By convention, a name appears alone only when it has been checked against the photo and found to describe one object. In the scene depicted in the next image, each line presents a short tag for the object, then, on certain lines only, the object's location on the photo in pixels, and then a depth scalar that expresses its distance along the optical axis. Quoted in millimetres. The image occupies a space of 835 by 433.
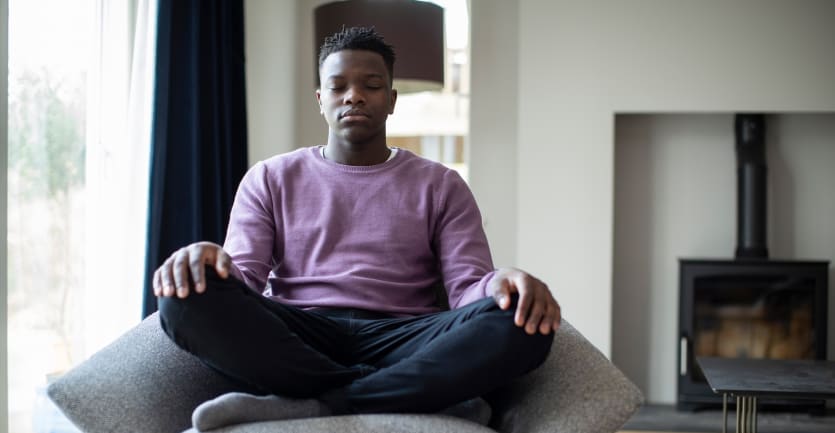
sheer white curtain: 2959
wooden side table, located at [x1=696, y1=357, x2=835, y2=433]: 2350
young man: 1591
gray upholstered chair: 1569
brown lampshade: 3438
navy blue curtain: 3168
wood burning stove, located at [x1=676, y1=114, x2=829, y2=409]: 4070
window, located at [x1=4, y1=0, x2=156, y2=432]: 2549
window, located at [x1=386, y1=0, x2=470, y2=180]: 4551
